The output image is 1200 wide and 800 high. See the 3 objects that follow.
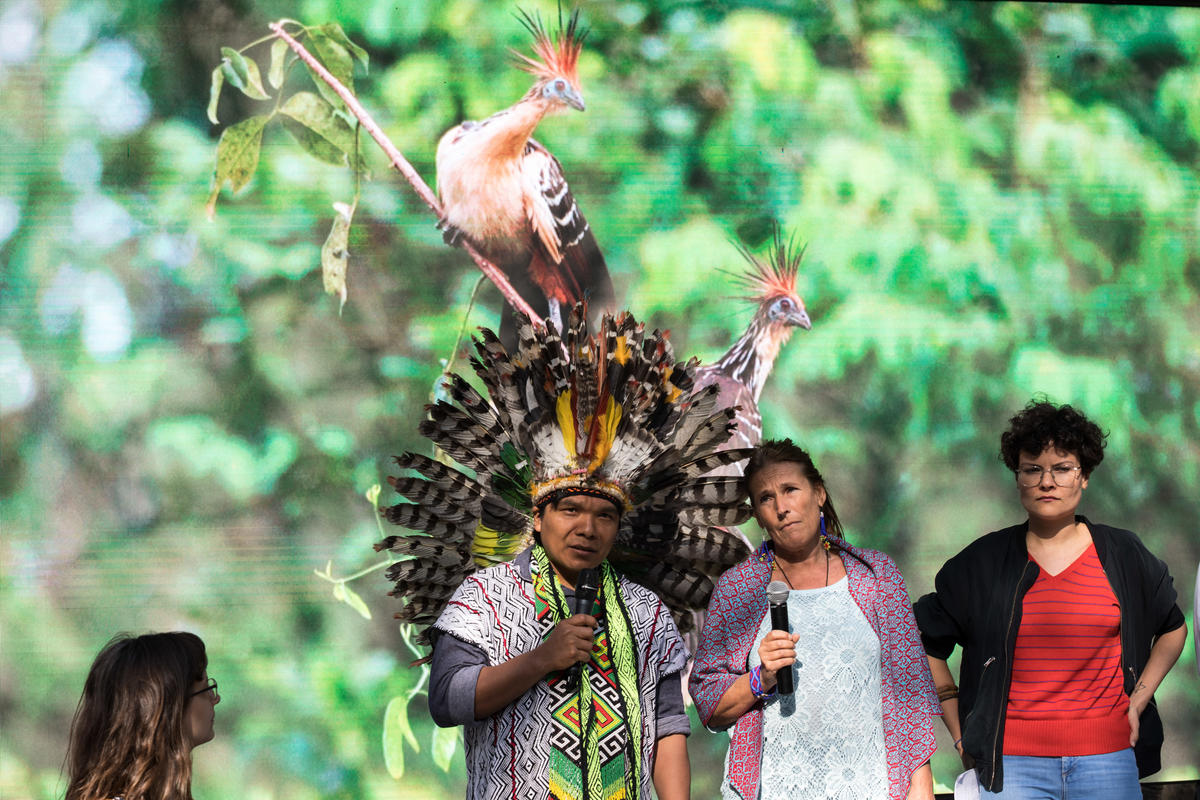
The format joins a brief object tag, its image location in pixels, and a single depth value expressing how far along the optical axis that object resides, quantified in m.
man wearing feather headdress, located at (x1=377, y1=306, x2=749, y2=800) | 4.75
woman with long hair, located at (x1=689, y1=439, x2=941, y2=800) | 5.21
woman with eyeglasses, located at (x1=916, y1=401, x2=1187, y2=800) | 5.83
